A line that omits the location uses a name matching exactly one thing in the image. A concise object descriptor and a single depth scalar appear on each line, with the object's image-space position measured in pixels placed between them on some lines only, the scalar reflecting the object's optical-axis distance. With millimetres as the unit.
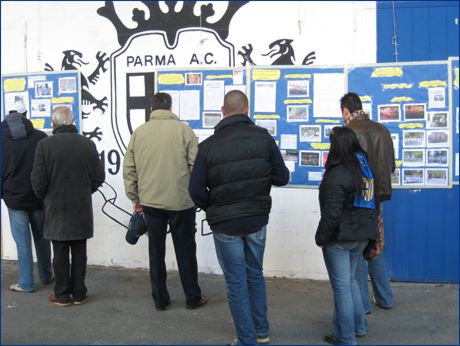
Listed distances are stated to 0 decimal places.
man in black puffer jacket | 3625
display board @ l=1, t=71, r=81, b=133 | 5871
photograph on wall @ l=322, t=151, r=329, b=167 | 5352
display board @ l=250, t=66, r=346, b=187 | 5289
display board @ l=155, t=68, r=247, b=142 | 5500
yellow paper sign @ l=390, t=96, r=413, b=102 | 5148
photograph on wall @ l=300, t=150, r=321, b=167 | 5363
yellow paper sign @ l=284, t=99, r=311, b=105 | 5332
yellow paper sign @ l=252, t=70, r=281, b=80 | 5367
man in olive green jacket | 4371
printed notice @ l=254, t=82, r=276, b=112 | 5395
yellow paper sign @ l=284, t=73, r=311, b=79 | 5316
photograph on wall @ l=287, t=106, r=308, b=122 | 5344
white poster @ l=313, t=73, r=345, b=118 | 5254
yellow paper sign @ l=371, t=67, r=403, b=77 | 5145
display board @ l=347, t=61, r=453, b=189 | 5109
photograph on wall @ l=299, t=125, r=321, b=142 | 5328
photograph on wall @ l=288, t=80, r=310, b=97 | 5324
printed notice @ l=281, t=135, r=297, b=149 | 5379
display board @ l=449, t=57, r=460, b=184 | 5074
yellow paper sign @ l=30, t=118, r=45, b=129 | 6059
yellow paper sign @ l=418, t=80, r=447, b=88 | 5090
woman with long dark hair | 3520
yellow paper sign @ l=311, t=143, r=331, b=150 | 5336
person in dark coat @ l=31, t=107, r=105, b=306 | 4570
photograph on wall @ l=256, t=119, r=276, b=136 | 5402
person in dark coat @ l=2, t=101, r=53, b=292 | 4977
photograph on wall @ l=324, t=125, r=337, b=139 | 5305
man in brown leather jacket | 4293
